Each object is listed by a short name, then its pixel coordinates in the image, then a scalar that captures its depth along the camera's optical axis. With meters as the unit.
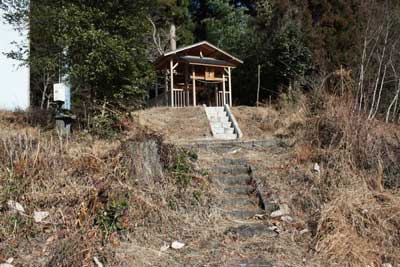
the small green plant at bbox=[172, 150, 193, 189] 4.78
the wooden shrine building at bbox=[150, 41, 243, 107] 14.80
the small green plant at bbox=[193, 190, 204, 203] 4.60
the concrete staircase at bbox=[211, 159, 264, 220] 4.61
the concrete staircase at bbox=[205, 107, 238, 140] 9.85
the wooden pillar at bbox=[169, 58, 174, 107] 14.30
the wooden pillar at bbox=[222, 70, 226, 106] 15.23
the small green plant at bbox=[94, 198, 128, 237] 3.88
